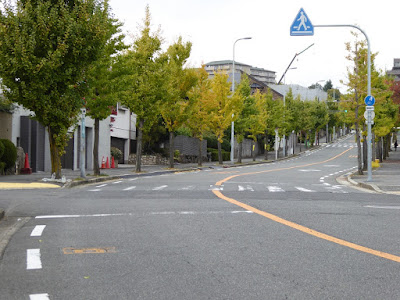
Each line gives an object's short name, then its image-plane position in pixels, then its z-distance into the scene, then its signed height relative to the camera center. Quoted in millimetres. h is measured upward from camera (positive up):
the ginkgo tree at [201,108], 43344 +3438
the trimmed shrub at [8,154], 23641 -257
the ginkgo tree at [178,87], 37816 +4471
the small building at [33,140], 26941 +456
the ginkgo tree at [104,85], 24859 +2928
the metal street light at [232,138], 50656 +1124
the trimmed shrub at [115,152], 42844 -211
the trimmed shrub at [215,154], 60116 -383
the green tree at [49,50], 18672 +3404
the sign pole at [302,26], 20703 +4727
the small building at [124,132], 44500 +1450
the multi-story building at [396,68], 162025 +25993
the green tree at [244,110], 53888 +4155
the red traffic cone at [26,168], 26114 -941
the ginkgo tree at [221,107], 48656 +3995
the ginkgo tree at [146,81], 31969 +4037
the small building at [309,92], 151212 +16529
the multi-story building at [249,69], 179000 +27826
